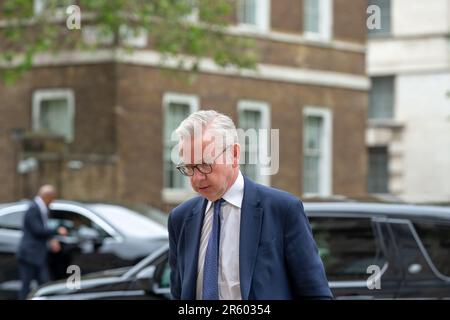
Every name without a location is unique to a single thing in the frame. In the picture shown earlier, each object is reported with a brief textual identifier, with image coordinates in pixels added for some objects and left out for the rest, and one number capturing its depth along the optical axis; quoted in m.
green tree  30.96
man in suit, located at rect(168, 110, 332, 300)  6.65
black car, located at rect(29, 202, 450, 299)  11.14
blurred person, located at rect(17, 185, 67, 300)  20.72
